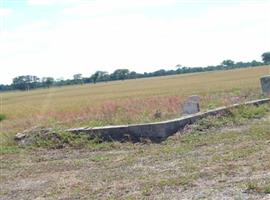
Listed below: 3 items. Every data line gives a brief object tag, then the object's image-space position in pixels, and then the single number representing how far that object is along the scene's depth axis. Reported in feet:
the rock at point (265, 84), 52.34
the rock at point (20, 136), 35.44
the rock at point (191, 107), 39.81
